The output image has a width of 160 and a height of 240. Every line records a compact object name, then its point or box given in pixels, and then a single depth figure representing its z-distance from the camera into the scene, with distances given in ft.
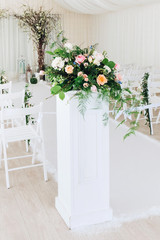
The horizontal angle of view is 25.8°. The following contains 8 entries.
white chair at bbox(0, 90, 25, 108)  15.35
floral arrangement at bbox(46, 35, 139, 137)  9.05
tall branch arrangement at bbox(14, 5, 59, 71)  39.01
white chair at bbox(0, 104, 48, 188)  12.27
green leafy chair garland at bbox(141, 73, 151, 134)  18.46
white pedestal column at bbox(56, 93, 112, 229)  9.46
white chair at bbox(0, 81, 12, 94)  19.21
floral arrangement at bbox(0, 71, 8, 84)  22.34
